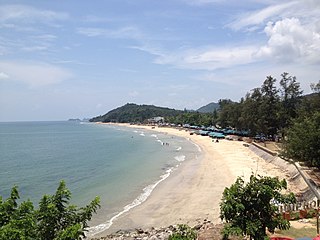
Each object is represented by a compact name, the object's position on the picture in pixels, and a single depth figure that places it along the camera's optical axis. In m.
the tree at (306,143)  23.61
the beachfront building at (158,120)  191.75
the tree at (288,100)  58.60
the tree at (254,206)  9.55
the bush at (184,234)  11.06
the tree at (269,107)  60.25
